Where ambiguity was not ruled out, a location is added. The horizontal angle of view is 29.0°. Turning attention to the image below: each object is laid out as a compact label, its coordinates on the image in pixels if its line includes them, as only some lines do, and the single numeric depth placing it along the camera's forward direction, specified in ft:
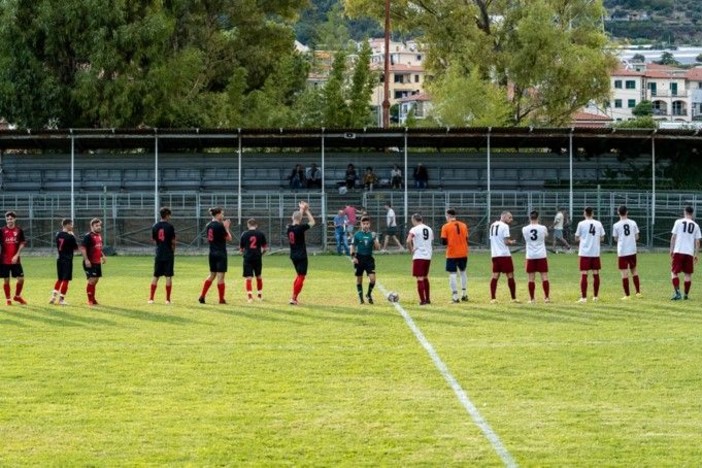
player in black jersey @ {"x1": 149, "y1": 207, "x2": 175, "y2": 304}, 84.51
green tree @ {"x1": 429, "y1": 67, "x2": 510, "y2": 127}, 232.12
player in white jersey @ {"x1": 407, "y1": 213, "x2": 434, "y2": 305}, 84.02
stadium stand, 187.11
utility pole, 202.39
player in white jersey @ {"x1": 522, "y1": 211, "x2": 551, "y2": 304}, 84.38
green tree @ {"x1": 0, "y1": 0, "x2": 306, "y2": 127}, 195.31
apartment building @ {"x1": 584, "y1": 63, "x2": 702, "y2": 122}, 564.71
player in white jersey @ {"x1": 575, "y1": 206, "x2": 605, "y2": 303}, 85.46
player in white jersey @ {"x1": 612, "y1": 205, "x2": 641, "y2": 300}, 87.40
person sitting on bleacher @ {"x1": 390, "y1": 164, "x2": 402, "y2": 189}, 178.70
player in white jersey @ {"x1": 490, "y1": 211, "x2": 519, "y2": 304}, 84.58
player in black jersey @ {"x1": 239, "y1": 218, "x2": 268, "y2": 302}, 86.74
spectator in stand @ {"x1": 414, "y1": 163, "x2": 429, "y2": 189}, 181.88
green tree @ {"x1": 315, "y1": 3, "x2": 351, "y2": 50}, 464.65
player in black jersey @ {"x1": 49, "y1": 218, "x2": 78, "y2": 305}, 84.53
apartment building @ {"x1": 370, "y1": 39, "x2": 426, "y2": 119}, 570.46
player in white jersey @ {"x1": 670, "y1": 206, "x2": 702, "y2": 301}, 85.40
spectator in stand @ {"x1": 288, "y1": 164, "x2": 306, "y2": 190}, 179.11
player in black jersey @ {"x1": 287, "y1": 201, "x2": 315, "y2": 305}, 84.69
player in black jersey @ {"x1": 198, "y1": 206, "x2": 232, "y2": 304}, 85.05
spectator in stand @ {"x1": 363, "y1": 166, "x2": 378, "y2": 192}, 178.09
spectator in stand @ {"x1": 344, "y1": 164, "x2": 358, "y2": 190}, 179.42
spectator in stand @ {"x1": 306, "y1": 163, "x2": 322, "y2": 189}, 181.37
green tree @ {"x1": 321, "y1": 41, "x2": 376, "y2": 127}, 248.11
